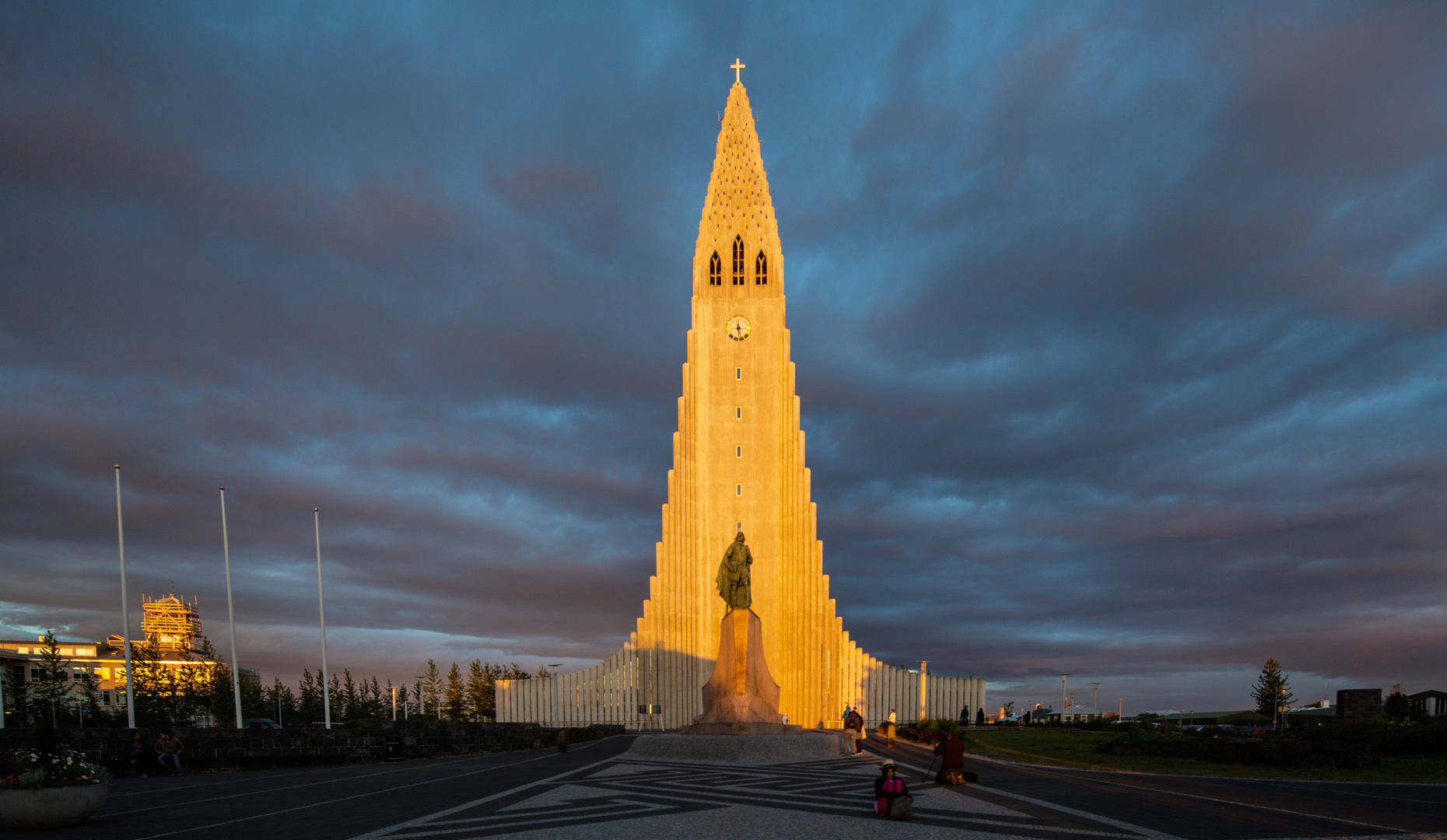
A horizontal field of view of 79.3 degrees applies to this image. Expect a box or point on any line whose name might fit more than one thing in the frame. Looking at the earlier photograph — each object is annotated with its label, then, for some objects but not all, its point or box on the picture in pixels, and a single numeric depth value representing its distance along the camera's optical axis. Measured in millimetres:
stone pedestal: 24828
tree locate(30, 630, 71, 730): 48781
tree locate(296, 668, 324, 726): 81375
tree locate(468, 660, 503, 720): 84500
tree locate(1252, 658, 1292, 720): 70875
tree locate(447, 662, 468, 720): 86612
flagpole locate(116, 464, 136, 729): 24938
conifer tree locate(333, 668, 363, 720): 81188
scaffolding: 106812
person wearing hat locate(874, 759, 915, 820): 10023
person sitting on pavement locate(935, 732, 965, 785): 14336
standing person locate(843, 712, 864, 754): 23906
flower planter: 10117
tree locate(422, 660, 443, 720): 88250
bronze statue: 25953
